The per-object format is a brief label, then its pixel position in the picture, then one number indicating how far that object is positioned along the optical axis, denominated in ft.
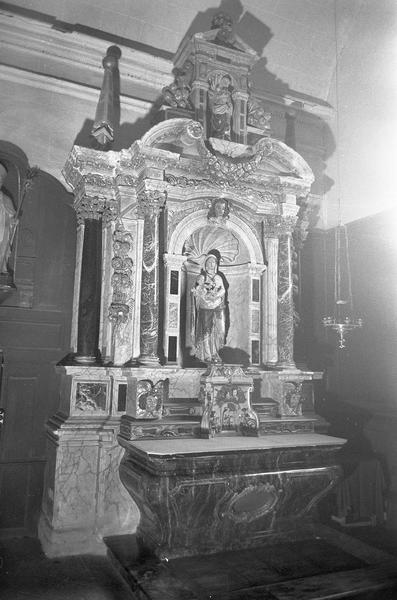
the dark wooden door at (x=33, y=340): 18.03
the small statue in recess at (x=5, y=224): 18.21
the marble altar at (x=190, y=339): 15.43
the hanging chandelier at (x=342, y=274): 23.17
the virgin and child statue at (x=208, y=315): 19.15
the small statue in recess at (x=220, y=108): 20.13
